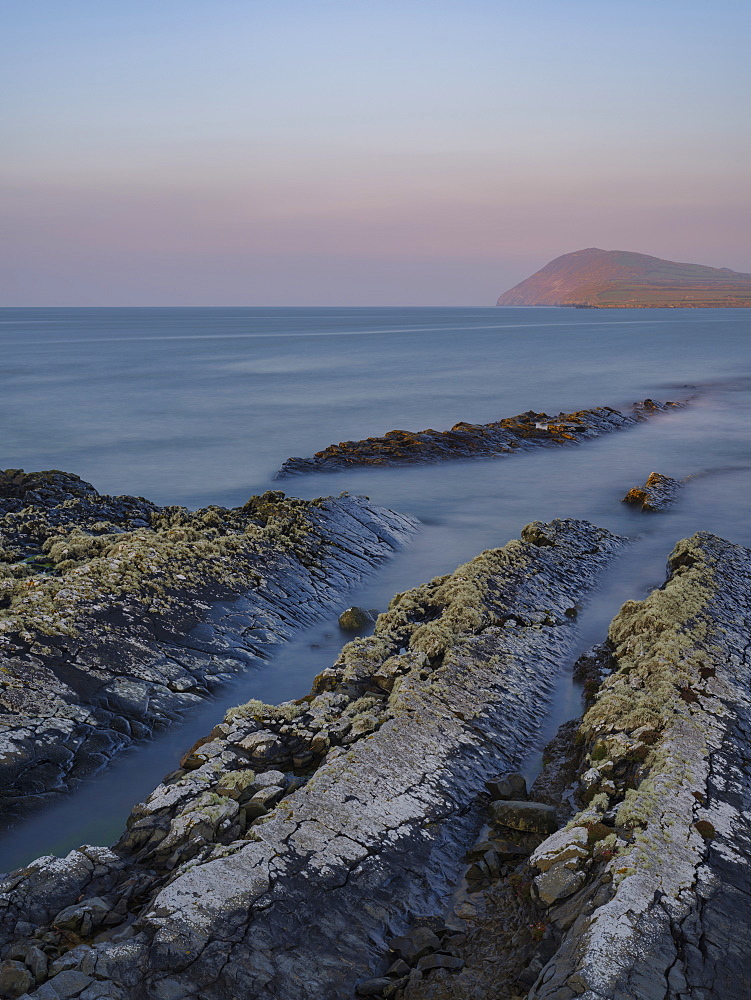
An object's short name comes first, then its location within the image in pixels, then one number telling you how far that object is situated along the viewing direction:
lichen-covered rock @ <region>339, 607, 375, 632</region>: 11.44
